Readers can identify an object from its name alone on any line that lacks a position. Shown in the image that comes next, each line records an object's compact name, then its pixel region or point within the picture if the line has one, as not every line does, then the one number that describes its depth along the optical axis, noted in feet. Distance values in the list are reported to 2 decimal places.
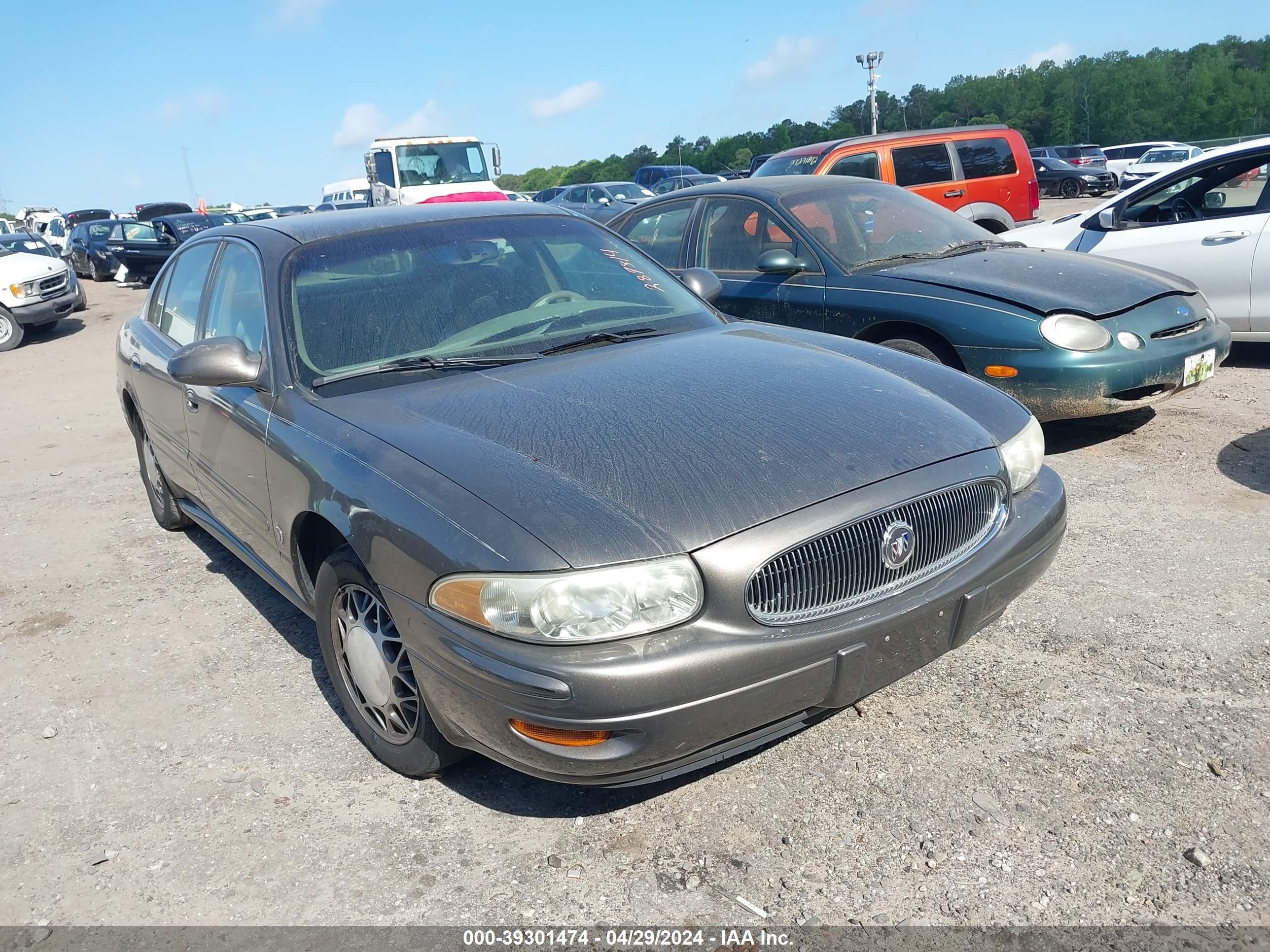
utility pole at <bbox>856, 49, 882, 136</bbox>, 133.39
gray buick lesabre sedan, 7.52
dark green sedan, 16.57
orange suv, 34.53
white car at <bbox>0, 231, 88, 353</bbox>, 47.96
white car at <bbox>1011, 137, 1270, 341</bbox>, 21.86
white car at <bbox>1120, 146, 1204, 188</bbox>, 100.89
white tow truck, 63.77
